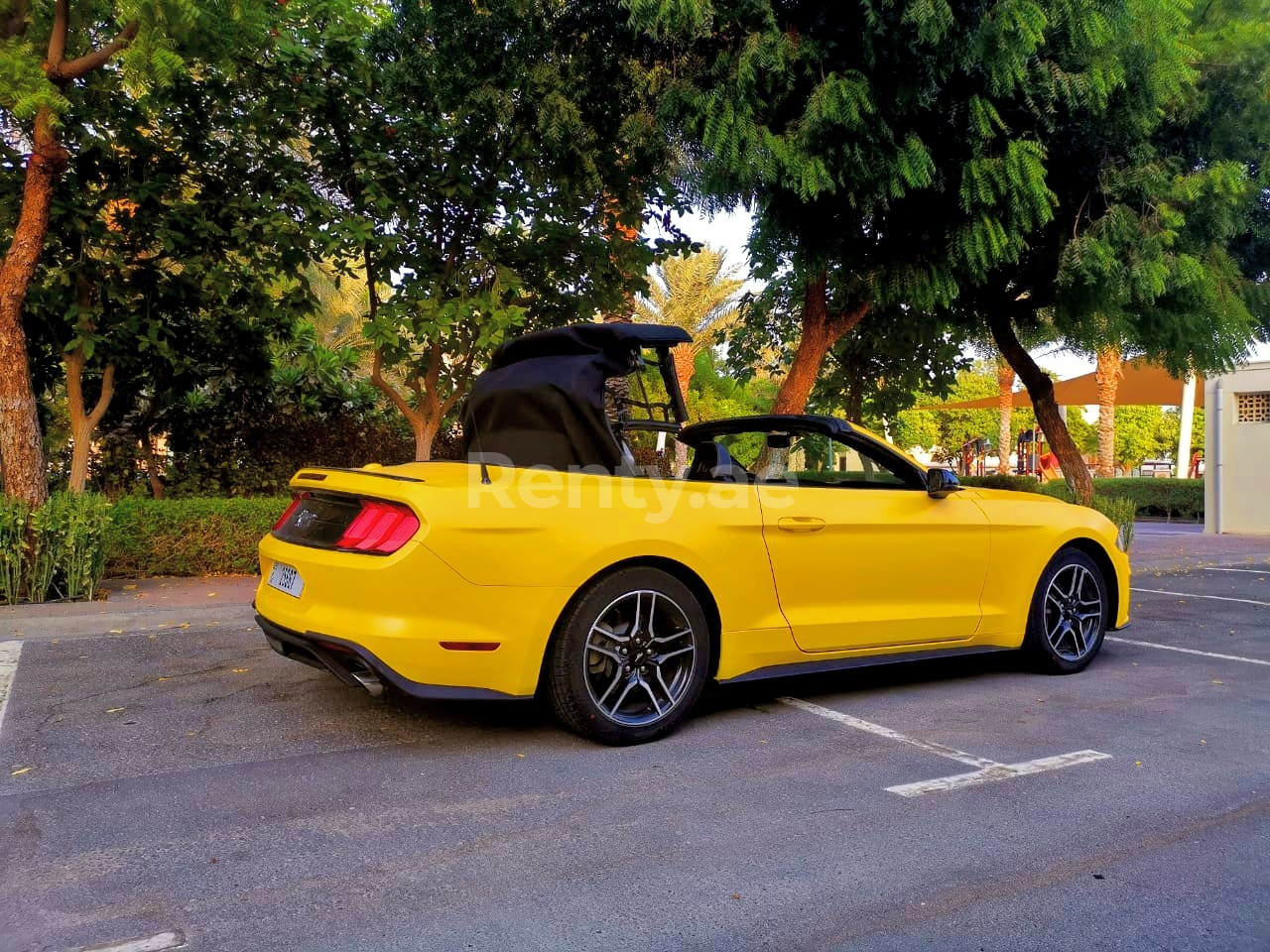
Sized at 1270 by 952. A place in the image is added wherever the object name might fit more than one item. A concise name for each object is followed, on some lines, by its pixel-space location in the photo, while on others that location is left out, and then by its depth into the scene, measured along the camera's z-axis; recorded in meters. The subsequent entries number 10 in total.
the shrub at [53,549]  7.91
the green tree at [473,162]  9.37
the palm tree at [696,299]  25.50
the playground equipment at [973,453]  39.03
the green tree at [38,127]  7.86
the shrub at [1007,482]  17.23
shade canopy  26.75
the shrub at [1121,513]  12.11
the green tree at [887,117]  7.93
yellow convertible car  4.09
